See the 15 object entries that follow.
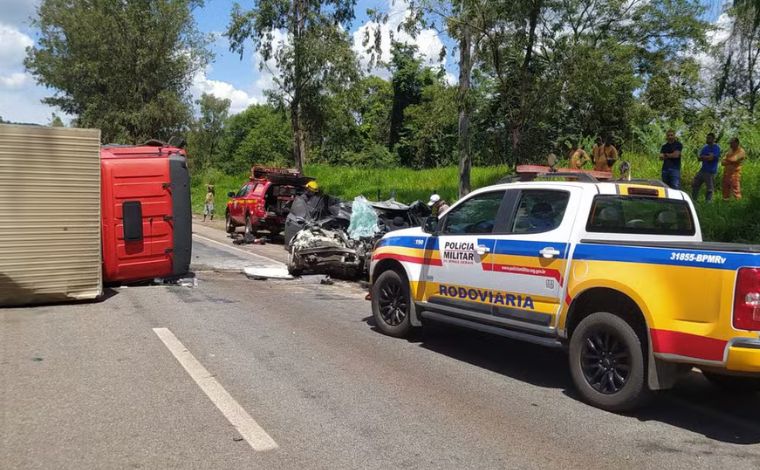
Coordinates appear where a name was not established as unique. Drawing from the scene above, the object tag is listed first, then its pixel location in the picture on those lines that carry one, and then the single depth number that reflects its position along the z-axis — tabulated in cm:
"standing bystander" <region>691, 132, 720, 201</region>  1265
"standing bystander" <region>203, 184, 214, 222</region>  2866
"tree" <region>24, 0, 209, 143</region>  4178
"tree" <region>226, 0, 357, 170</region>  2523
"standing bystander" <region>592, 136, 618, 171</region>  1370
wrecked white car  1238
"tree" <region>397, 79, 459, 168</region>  3812
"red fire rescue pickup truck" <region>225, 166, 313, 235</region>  1869
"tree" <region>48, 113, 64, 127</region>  5354
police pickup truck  450
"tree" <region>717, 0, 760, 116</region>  823
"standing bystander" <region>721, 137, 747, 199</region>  1262
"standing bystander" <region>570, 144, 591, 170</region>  1384
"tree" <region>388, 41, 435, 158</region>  4528
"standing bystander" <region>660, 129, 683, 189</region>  1272
